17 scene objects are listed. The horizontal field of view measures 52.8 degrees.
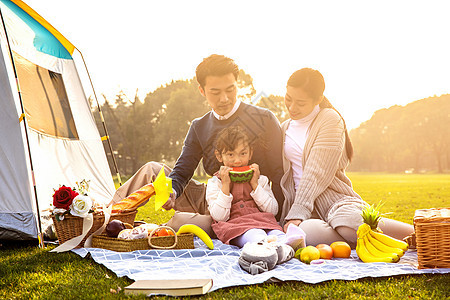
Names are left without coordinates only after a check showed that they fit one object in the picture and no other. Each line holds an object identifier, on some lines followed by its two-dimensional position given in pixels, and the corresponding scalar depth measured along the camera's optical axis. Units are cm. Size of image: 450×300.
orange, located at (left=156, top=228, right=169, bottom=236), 373
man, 413
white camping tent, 448
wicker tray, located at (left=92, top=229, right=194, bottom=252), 352
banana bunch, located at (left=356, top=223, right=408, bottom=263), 312
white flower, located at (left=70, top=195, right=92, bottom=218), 371
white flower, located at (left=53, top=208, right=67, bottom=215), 375
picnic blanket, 265
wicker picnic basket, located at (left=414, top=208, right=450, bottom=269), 277
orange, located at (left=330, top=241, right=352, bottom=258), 333
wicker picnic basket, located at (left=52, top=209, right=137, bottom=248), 379
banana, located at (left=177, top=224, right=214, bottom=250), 361
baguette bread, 412
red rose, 376
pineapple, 326
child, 371
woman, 354
